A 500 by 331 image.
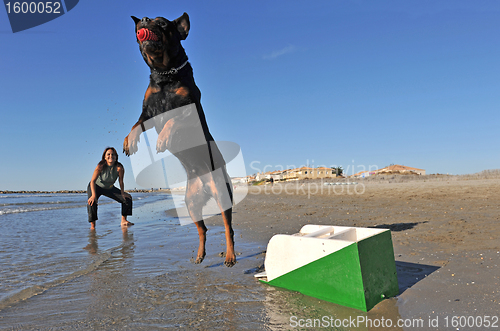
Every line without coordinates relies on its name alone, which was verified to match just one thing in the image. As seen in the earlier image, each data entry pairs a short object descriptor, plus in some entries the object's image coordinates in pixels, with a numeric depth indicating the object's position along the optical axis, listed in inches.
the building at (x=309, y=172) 2780.5
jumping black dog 103.7
